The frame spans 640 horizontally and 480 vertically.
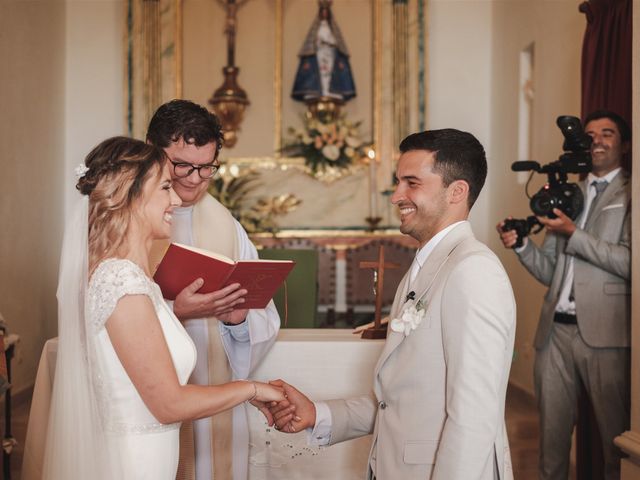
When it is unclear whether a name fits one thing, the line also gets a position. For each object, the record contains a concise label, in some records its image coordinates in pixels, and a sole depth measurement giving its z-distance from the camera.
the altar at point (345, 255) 7.22
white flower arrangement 7.39
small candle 7.74
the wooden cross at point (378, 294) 3.29
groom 1.89
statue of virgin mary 7.53
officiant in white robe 2.80
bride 1.93
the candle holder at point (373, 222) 7.41
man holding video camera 3.76
